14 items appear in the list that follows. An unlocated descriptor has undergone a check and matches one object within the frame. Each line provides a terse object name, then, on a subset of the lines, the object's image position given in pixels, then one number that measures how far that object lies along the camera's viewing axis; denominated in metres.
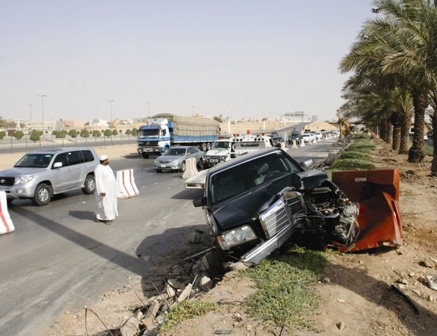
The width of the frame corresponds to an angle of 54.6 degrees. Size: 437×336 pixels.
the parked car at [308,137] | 65.50
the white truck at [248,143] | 19.77
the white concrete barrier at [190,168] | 20.65
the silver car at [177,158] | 22.97
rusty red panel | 6.23
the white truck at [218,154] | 21.87
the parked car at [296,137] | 60.96
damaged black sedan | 5.45
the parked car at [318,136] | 72.53
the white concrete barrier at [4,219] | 9.77
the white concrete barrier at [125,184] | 14.95
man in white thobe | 10.41
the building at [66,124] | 172.70
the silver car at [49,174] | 12.99
